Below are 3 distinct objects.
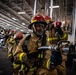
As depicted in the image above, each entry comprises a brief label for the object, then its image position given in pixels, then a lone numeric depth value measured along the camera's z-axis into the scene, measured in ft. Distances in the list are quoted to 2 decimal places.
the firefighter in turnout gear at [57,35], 5.40
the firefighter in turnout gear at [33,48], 4.64
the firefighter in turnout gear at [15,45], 8.75
